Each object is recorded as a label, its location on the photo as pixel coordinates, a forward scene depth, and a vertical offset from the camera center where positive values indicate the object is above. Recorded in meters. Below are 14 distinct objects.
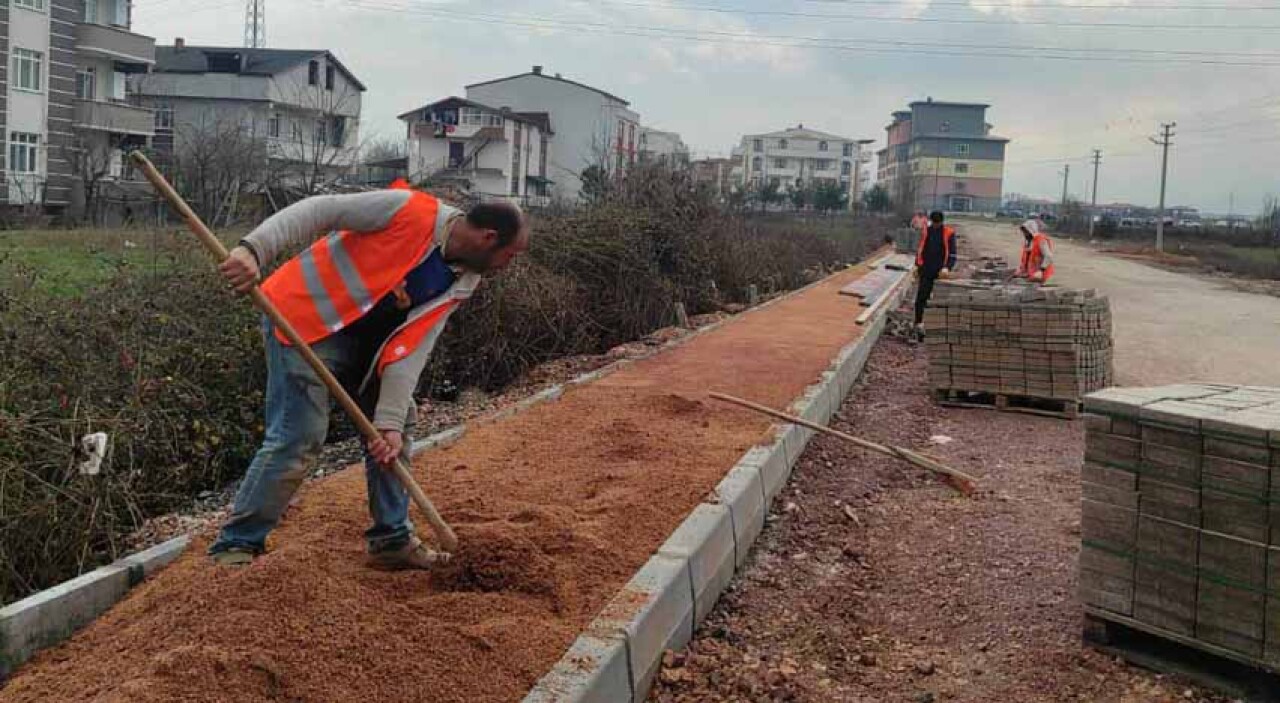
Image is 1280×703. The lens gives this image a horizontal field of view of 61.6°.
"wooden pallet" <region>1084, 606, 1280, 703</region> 3.76 -1.34
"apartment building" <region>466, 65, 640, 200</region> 61.81 +9.31
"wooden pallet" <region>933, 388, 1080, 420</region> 9.30 -1.07
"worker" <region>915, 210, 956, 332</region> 14.32 +0.31
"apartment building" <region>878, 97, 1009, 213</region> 113.90 +13.84
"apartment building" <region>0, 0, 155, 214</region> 35.25 +4.49
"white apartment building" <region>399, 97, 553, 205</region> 42.91 +5.36
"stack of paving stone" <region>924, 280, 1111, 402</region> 9.28 -0.52
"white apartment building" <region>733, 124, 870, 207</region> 112.50 +12.60
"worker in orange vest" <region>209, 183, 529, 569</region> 3.75 -0.22
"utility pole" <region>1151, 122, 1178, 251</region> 56.78 +5.20
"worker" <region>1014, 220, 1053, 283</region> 13.83 +0.40
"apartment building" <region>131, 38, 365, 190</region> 44.09 +7.03
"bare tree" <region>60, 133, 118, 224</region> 34.91 +2.47
